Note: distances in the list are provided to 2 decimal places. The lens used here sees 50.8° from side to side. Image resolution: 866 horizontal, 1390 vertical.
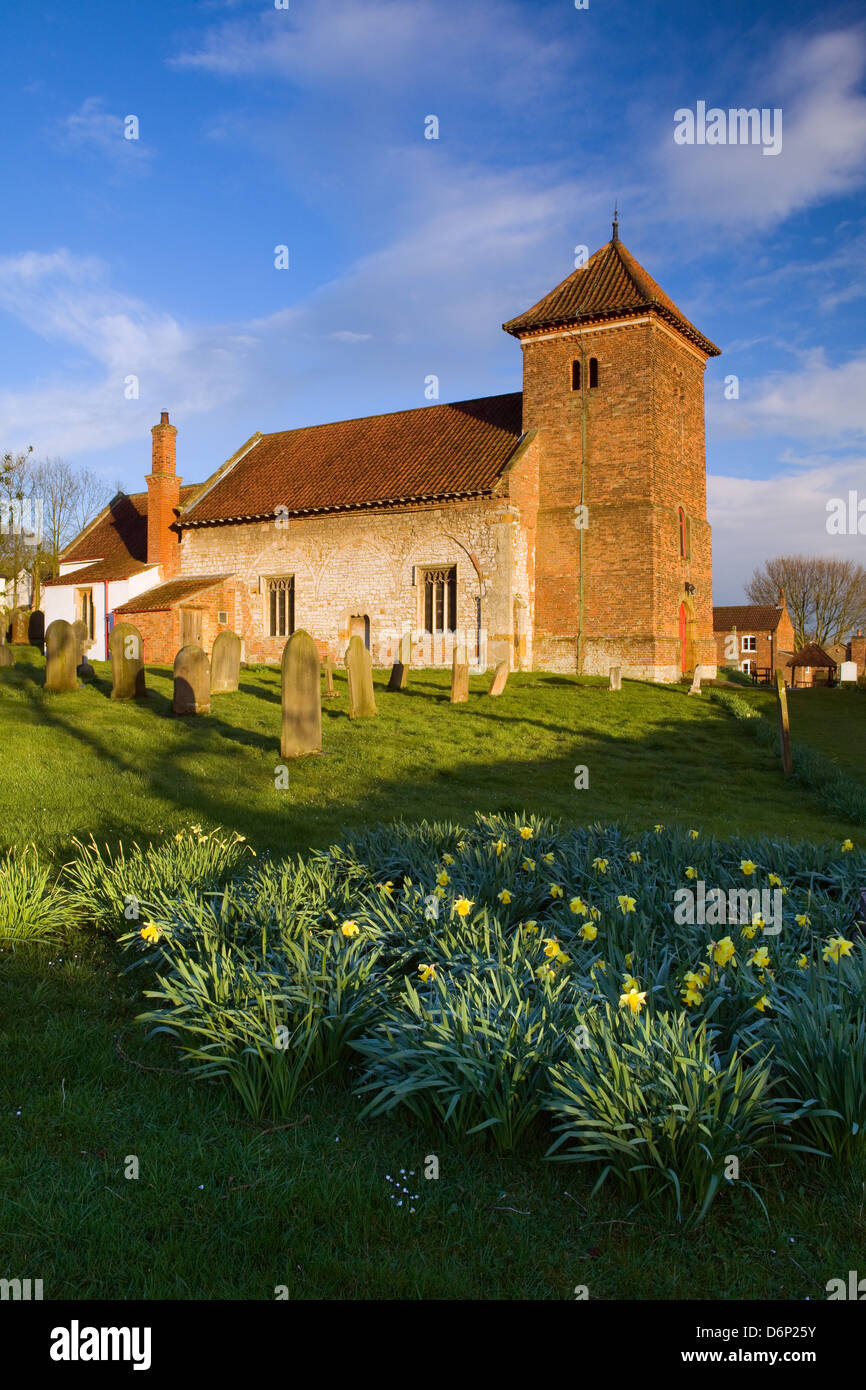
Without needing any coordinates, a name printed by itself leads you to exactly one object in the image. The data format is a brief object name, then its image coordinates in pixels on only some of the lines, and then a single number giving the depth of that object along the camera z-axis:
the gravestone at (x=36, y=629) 24.22
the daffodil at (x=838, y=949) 3.80
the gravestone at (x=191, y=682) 14.17
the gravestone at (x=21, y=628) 26.34
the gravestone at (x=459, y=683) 18.02
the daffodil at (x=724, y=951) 3.83
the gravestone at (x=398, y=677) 20.09
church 25.69
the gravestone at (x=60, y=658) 15.79
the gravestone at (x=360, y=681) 14.94
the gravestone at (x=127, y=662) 15.51
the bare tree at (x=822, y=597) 62.41
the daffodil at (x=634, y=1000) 3.37
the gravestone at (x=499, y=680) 19.67
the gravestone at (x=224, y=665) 17.12
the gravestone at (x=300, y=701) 11.45
